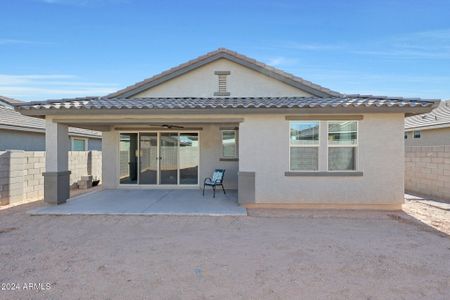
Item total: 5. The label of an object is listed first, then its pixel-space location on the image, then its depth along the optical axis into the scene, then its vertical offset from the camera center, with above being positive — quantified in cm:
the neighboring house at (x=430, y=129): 1564 +155
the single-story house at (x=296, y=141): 794 +38
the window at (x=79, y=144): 1789 +58
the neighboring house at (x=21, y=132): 1307 +111
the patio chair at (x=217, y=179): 986 -98
